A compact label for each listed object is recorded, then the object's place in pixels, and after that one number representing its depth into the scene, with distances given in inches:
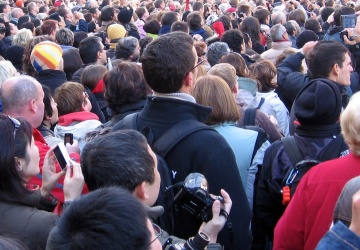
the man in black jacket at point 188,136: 105.8
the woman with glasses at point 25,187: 89.4
